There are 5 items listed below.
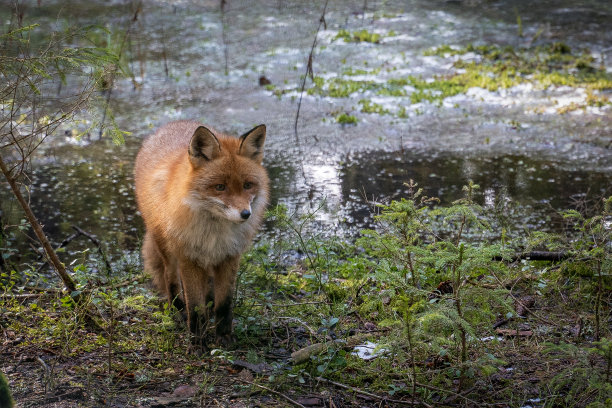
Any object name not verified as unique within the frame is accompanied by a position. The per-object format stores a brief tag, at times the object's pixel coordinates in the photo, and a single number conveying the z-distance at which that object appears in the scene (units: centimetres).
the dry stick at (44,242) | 808
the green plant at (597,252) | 777
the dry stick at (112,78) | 870
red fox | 852
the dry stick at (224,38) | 2455
